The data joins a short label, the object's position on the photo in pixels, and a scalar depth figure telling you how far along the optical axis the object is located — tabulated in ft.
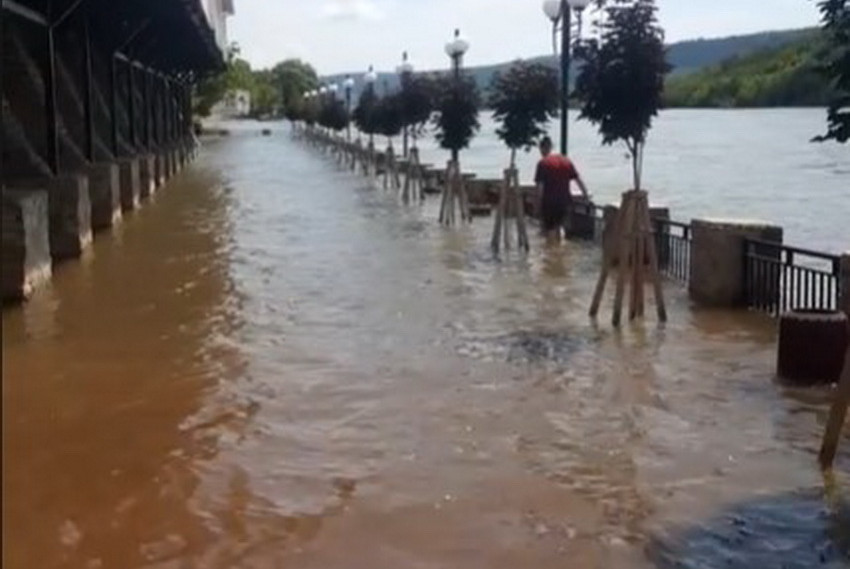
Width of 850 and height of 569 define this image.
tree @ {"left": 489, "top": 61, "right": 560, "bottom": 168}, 72.54
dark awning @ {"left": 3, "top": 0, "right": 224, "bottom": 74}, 65.82
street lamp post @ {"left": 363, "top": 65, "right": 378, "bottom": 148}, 163.75
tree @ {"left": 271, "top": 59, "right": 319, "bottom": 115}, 512.88
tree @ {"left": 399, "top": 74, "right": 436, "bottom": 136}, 119.55
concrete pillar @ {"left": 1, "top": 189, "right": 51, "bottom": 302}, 42.60
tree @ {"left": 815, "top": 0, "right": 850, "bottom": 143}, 22.74
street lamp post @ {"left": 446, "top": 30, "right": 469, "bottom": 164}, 89.68
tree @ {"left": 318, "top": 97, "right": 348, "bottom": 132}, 223.51
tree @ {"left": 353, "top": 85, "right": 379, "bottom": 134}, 146.61
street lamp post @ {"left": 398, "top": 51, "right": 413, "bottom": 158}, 122.21
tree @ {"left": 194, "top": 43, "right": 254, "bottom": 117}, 342.46
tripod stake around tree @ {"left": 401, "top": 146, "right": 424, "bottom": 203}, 99.25
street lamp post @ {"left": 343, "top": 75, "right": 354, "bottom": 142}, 199.29
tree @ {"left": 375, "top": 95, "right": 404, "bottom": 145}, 129.59
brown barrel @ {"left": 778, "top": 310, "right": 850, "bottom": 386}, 30.19
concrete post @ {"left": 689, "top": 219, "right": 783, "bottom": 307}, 43.01
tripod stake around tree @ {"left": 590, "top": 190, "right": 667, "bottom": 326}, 38.65
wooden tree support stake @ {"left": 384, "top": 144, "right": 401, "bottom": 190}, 115.85
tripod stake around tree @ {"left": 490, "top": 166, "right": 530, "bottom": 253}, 62.16
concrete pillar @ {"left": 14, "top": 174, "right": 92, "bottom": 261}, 56.75
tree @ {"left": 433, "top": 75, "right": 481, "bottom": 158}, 87.25
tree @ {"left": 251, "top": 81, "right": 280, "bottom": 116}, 538.47
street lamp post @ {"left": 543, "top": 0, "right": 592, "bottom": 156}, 61.77
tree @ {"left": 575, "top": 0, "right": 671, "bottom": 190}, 41.39
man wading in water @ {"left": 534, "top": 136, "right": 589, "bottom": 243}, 62.75
